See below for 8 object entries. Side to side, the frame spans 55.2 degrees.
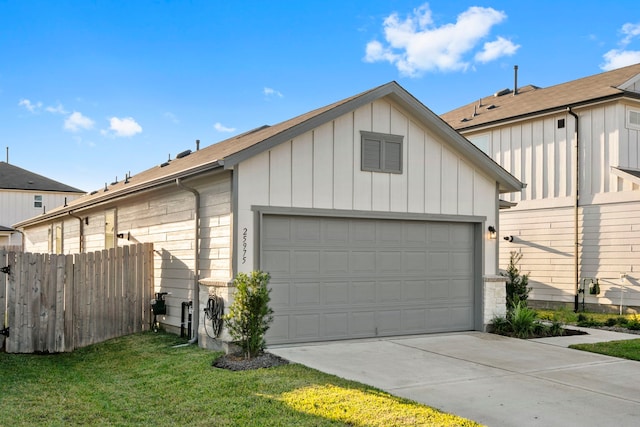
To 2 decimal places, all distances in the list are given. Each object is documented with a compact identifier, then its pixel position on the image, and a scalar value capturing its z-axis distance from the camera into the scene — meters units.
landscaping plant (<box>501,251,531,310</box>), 12.18
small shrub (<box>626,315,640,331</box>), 12.38
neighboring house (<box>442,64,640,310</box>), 15.72
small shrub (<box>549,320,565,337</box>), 11.26
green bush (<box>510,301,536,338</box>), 11.17
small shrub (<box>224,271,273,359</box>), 8.44
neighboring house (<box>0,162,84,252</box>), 36.16
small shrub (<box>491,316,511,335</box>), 11.44
